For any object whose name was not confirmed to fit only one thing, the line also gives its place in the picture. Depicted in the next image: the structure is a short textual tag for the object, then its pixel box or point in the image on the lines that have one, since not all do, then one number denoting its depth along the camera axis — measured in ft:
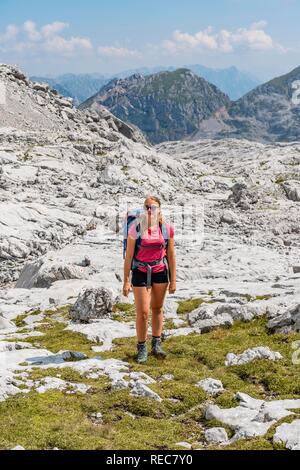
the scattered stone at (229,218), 182.39
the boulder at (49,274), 100.99
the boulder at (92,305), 73.41
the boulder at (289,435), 30.94
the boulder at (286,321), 59.11
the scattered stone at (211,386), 42.46
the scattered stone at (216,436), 33.76
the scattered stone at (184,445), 32.17
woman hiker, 48.44
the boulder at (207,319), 65.10
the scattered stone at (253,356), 50.01
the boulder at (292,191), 247.70
